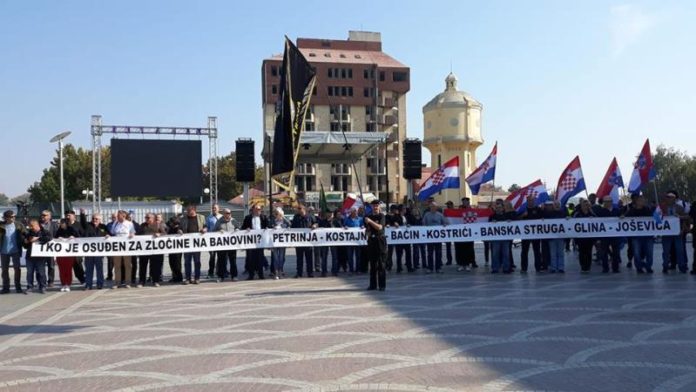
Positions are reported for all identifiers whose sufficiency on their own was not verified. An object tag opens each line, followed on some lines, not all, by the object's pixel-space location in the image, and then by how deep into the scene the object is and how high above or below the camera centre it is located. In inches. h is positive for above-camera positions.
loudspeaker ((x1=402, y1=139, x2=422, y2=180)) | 950.4 +73.6
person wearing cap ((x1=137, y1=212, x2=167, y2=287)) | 631.8 -41.6
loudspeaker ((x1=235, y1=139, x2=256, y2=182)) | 946.1 +75.8
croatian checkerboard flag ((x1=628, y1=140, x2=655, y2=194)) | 732.7 +38.1
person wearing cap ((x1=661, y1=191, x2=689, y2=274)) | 601.3 -35.4
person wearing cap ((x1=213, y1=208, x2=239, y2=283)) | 647.8 -38.4
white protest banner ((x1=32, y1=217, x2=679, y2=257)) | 600.7 -23.2
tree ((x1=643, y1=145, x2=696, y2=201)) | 2667.3 +132.7
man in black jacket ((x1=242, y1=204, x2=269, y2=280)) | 649.0 -36.3
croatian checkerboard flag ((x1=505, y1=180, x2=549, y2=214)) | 868.6 +18.3
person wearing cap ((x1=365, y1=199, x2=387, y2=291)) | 518.3 -30.8
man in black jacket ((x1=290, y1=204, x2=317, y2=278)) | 660.1 -14.0
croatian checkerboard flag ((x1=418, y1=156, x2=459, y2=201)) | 818.8 +36.8
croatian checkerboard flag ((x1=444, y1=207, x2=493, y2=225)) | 722.8 -6.1
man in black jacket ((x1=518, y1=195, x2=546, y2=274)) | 652.1 -39.1
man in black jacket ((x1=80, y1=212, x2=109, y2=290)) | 609.9 -37.1
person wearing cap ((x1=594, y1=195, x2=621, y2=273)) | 631.2 -36.1
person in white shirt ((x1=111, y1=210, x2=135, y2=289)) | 619.5 -37.6
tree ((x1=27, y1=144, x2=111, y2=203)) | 3262.8 +210.8
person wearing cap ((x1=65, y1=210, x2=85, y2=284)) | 614.5 -14.1
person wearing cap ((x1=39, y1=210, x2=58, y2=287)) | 610.9 -9.5
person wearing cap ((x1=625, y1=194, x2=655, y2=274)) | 609.0 -34.3
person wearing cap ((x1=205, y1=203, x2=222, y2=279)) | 660.7 -8.0
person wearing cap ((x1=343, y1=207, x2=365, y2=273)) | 676.7 -35.1
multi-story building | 3536.4 +603.1
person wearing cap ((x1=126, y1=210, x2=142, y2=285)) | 637.7 -42.3
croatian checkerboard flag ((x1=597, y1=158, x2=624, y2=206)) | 797.2 +29.1
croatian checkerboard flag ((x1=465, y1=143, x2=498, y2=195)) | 875.4 +47.1
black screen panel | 1311.5 +99.6
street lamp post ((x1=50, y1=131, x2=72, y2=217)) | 1259.8 +153.4
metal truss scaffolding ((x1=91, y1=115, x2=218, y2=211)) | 1368.1 +176.8
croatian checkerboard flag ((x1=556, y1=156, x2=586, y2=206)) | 798.5 +30.0
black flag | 650.2 +107.4
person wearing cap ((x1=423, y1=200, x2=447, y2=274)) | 674.8 -14.3
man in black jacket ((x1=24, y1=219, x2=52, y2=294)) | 586.2 -32.0
